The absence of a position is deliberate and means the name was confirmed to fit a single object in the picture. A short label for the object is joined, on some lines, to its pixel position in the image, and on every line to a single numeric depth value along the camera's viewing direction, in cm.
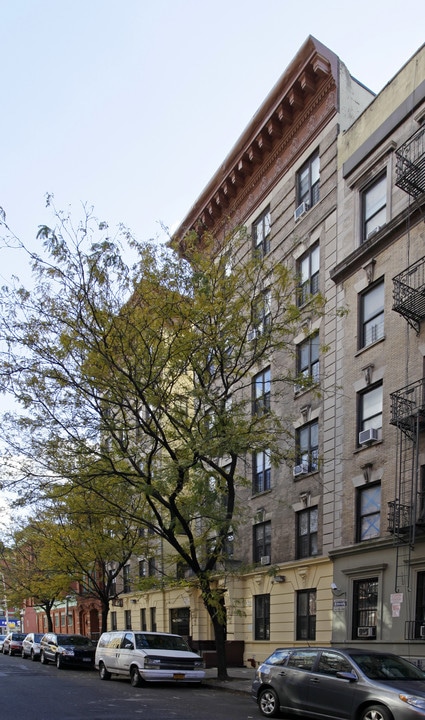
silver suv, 1076
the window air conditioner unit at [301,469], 2402
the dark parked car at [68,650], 2831
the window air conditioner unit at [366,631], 1942
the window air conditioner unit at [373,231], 2150
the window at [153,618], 3891
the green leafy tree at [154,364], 1809
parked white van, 1836
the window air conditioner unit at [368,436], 2027
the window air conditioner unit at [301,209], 2614
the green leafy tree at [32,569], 3391
